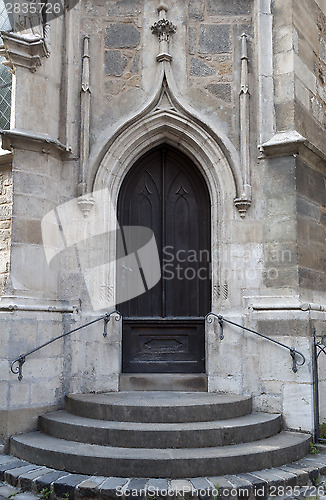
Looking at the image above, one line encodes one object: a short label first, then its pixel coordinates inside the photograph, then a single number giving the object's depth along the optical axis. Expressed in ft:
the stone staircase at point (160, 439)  14.62
